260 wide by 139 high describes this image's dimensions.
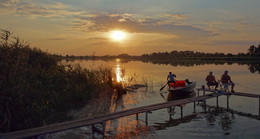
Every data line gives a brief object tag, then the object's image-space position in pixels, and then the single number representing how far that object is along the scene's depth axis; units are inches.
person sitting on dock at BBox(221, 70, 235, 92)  614.3
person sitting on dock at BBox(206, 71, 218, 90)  656.9
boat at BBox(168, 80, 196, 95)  751.4
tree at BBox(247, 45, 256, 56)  3784.9
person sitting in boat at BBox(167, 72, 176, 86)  787.7
